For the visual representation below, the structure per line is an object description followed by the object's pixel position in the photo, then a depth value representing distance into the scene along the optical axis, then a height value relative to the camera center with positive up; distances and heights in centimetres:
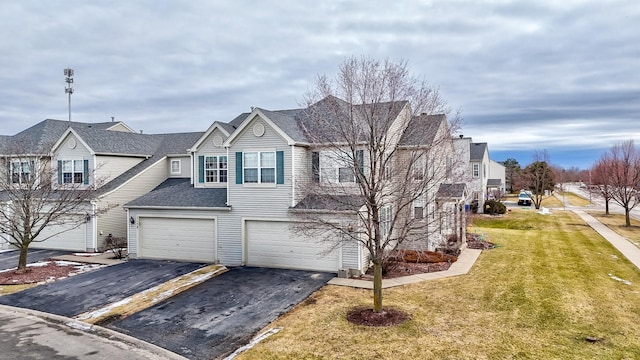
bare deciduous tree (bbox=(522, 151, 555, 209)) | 4837 +130
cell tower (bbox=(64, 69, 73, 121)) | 3912 +1090
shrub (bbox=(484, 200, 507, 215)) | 3775 -225
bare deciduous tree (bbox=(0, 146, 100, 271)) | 1799 -29
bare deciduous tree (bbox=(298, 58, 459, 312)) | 1122 +159
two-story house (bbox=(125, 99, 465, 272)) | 1672 -108
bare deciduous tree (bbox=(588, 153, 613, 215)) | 3459 +33
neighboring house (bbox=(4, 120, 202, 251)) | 2247 +147
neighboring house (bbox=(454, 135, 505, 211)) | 3884 +172
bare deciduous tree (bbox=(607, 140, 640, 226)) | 3169 +68
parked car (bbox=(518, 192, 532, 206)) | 4874 -199
